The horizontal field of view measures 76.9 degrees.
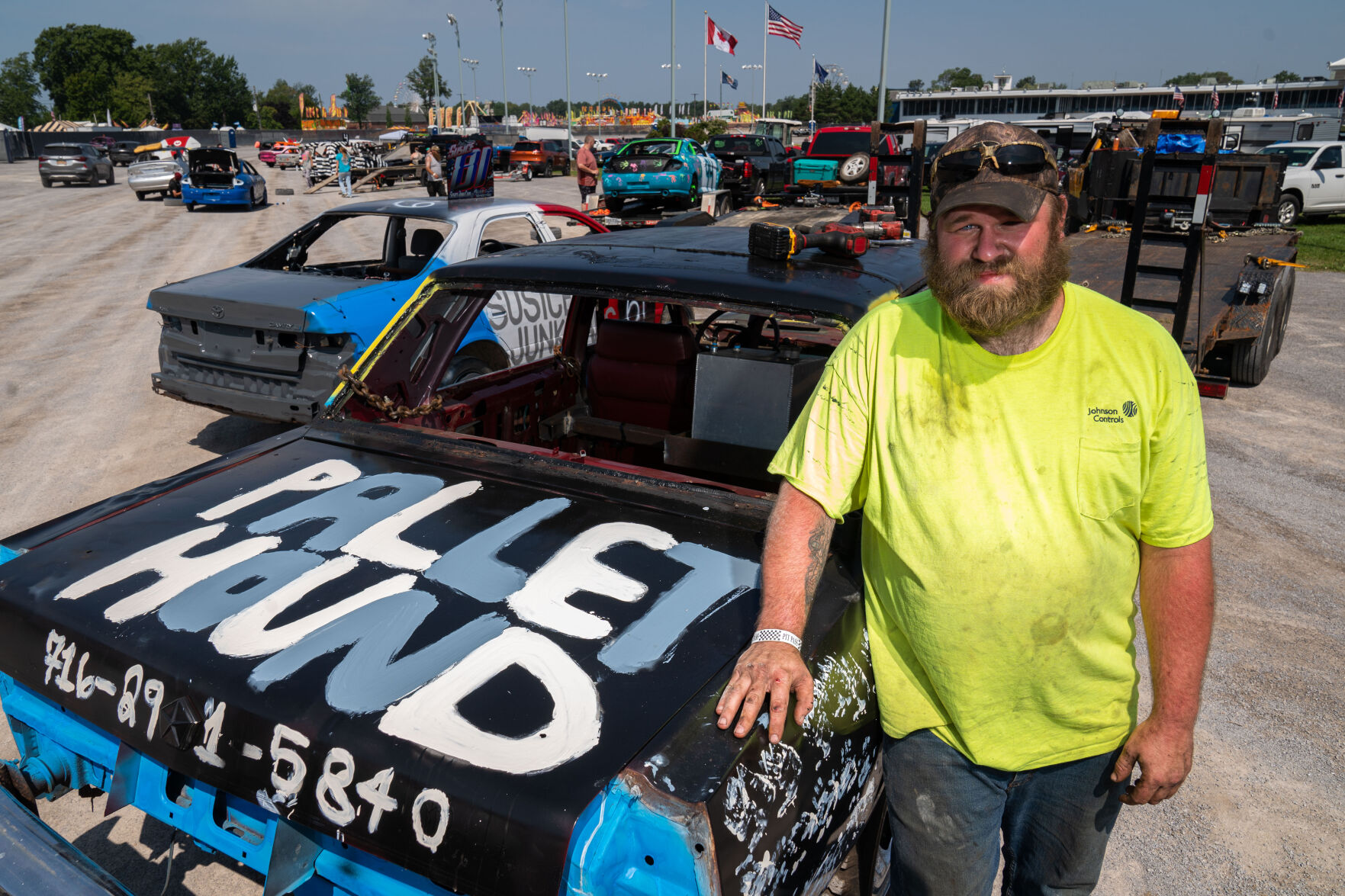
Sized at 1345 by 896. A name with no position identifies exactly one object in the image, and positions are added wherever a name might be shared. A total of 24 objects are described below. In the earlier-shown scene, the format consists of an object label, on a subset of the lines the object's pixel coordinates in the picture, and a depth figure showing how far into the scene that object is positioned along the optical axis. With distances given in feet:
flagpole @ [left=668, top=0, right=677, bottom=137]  115.96
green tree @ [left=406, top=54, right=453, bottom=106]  362.66
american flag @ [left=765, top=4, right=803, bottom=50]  101.14
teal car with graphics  61.41
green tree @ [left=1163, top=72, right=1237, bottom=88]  315.94
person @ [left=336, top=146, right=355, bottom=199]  86.62
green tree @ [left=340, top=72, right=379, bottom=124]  361.71
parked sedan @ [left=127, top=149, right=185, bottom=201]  81.15
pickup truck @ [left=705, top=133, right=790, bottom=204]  74.79
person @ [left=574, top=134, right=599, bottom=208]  69.67
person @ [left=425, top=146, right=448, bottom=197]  67.51
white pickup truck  64.80
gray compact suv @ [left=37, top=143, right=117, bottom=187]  94.43
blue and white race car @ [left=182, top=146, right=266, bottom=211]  72.08
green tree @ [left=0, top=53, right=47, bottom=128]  338.95
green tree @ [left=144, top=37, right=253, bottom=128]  316.40
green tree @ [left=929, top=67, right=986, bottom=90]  413.80
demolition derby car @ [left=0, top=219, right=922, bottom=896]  4.66
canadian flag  114.32
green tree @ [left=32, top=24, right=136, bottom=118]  297.33
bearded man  5.09
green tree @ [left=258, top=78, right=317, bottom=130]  338.54
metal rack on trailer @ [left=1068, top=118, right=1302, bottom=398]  21.43
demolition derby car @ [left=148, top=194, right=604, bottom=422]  17.34
